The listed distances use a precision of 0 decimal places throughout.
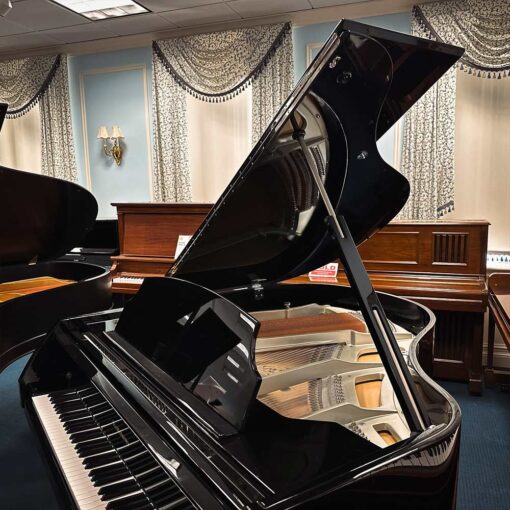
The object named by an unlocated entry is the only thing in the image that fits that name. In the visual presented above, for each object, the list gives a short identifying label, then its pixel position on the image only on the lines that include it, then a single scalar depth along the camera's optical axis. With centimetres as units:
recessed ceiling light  414
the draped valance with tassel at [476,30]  373
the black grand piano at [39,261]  225
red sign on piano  336
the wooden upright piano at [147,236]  375
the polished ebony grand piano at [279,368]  92
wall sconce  535
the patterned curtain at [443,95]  376
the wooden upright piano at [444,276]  304
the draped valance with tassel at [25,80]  548
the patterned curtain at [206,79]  452
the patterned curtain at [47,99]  548
